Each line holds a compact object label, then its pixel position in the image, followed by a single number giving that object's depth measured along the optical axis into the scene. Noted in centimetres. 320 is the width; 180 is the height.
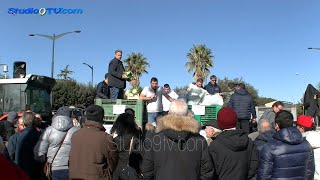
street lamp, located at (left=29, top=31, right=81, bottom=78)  3271
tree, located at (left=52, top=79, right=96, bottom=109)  4409
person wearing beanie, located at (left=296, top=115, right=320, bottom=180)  573
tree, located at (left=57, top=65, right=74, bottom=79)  6219
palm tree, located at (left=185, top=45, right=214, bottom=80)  5578
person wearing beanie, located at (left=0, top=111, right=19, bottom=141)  872
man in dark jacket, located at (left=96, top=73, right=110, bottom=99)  988
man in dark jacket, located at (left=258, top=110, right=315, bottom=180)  458
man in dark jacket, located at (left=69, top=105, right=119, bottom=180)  476
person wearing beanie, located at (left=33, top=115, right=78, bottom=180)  568
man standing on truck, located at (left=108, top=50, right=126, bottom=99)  952
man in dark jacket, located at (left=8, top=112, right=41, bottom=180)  632
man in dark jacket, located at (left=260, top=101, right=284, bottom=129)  881
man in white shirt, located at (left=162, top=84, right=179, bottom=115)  915
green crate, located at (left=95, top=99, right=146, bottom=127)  890
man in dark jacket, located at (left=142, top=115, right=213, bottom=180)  432
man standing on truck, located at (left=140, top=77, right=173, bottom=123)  889
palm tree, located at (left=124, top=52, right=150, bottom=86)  5528
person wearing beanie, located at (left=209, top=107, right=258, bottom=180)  455
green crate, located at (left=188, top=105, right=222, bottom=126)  927
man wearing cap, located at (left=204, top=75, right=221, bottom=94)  1095
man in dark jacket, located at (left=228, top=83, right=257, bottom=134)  920
